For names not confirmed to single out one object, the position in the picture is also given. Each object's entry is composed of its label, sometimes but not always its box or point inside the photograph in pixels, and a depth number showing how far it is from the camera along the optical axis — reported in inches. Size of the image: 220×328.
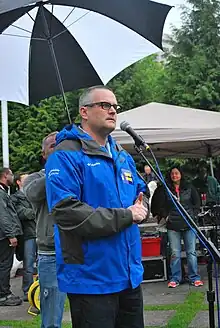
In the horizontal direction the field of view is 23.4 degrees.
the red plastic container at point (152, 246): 311.0
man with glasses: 101.5
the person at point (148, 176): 444.1
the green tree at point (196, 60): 712.4
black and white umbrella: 205.0
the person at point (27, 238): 278.1
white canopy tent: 292.2
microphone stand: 118.1
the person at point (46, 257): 147.9
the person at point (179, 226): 287.6
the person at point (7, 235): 262.5
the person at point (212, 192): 358.6
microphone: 125.6
